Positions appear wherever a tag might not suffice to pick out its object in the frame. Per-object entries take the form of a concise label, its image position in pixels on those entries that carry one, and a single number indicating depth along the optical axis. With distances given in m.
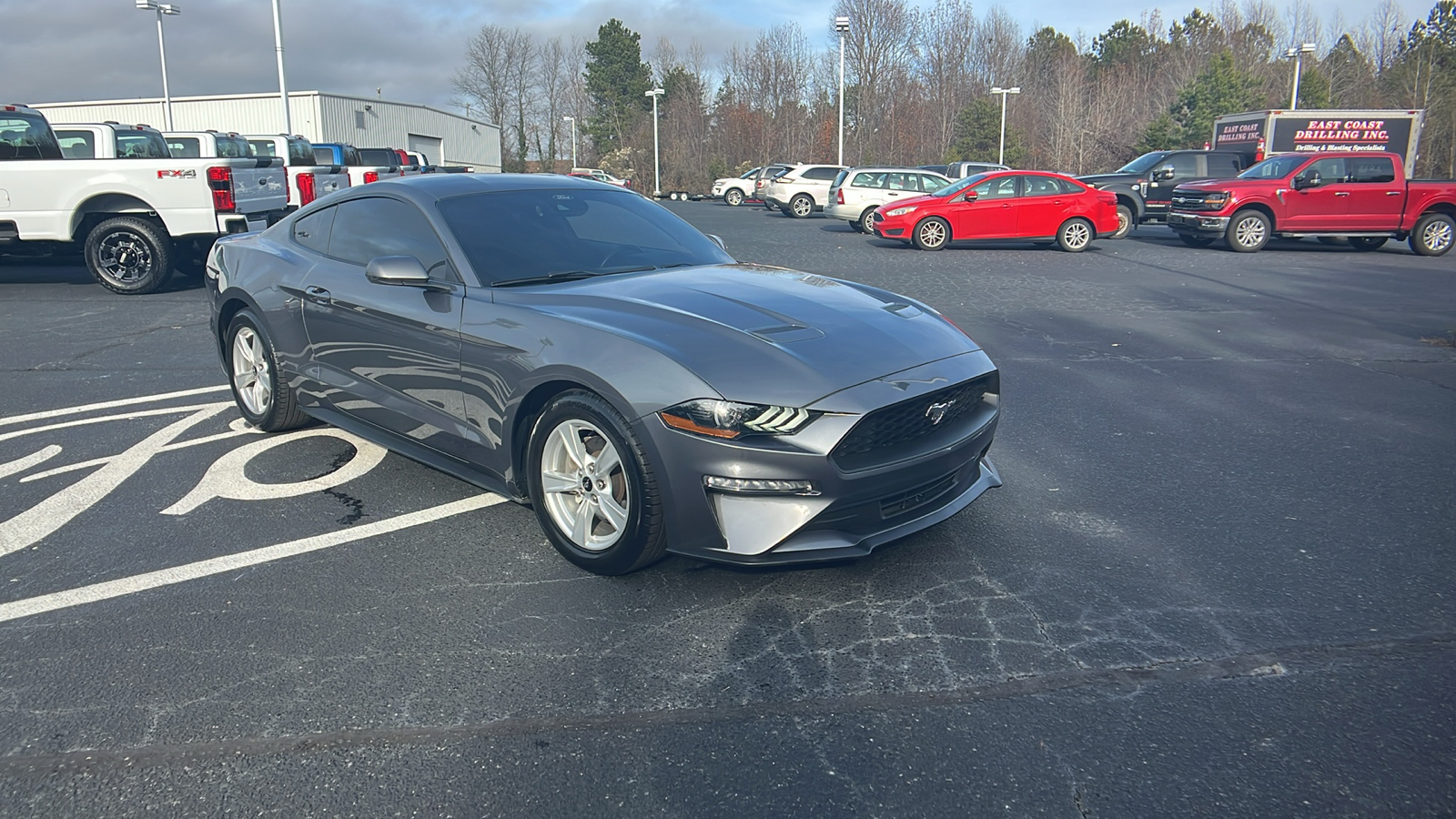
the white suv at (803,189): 32.66
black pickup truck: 23.16
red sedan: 19.09
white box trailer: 29.16
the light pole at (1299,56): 41.96
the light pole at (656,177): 65.62
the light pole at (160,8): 35.81
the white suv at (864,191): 25.08
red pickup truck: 18.20
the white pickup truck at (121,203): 11.69
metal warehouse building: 54.16
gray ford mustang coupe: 3.47
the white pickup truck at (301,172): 14.51
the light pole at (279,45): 28.22
